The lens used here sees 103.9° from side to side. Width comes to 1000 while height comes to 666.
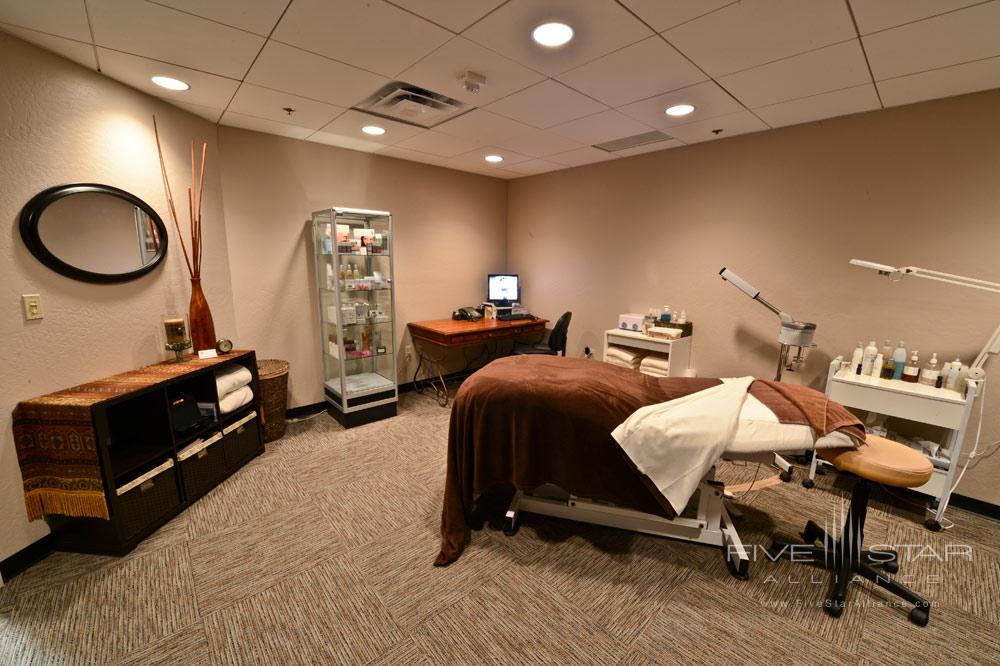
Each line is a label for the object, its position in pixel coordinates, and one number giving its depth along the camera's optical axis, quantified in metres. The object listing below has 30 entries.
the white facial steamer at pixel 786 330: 2.60
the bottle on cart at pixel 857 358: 2.50
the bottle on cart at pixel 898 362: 2.39
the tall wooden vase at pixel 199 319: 2.55
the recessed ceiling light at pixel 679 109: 2.41
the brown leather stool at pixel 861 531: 1.50
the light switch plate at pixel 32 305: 1.83
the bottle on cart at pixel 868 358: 2.46
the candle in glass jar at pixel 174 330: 2.42
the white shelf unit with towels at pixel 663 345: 3.29
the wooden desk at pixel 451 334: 3.79
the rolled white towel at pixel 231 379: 2.52
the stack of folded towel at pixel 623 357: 3.58
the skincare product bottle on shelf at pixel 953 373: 2.20
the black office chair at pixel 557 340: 3.96
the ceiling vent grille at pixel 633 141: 3.04
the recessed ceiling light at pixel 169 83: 2.12
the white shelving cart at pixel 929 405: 2.10
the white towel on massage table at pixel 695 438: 1.63
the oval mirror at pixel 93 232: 1.88
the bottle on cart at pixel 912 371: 2.32
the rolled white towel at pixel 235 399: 2.54
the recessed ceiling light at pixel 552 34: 1.60
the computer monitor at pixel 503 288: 4.66
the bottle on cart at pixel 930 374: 2.27
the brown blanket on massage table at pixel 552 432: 1.80
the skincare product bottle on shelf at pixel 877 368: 2.44
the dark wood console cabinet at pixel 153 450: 1.89
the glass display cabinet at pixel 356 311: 3.33
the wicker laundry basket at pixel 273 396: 3.01
